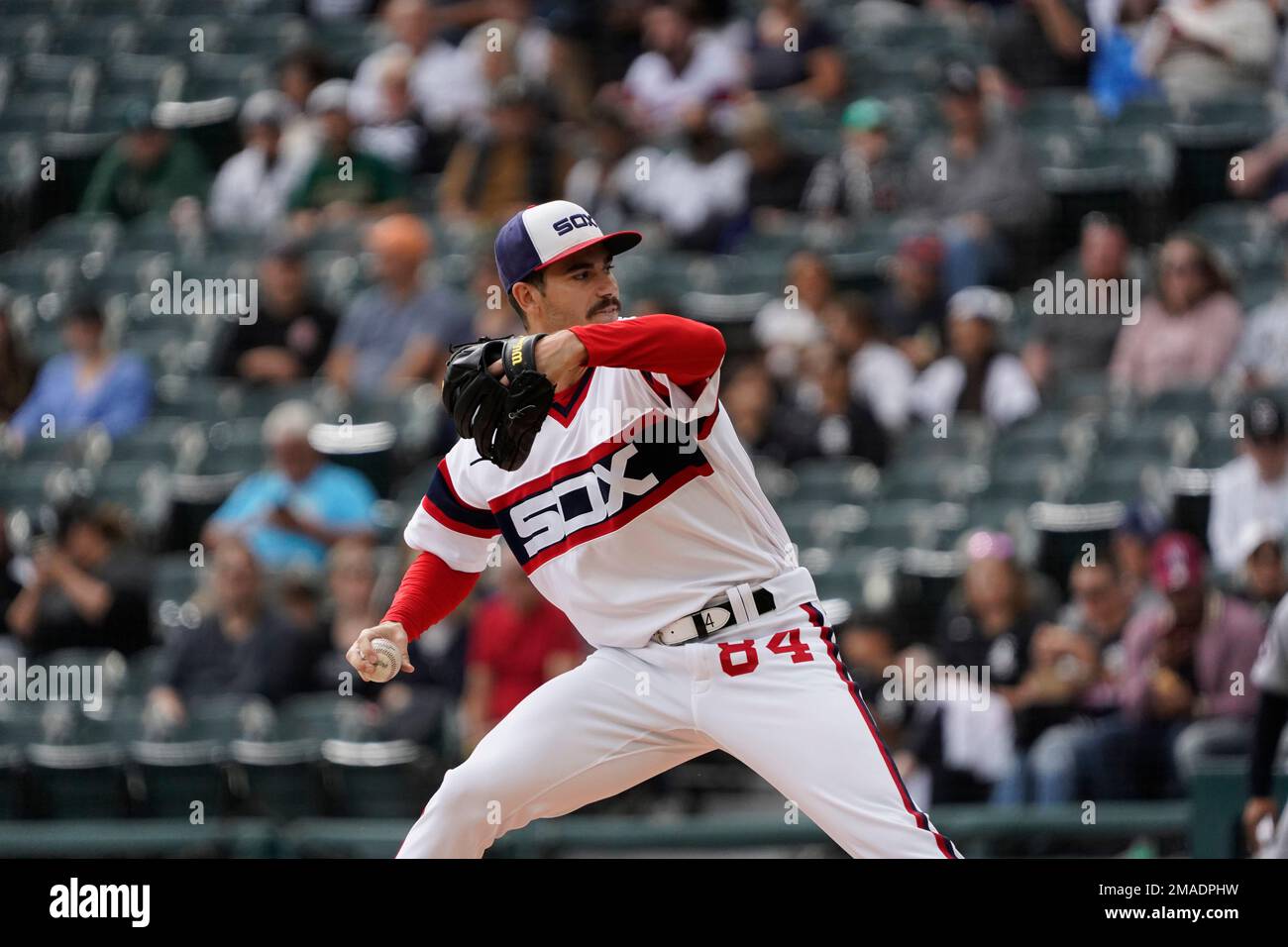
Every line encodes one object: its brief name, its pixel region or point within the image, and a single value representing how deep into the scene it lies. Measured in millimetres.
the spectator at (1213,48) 16719
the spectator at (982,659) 12602
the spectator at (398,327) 16531
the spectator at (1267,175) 15773
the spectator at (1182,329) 14555
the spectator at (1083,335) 15133
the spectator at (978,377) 15047
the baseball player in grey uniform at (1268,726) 9617
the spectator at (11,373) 18000
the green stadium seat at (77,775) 14187
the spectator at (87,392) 17609
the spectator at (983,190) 16125
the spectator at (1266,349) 14359
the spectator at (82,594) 15539
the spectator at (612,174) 17859
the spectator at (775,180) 17656
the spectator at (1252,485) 13086
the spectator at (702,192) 17859
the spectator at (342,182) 18734
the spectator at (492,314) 15945
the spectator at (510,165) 18203
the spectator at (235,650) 14500
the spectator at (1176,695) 12180
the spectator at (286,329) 17234
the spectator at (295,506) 15273
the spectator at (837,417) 15359
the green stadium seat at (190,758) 13898
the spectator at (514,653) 13602
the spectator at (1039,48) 17750
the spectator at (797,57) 18625
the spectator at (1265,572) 12352
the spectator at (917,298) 15781
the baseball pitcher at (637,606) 8016
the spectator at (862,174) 17172
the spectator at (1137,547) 13172
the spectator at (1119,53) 17406
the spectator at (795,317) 15797
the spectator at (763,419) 15281
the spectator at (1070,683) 12320
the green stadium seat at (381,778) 13375
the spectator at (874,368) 15500
